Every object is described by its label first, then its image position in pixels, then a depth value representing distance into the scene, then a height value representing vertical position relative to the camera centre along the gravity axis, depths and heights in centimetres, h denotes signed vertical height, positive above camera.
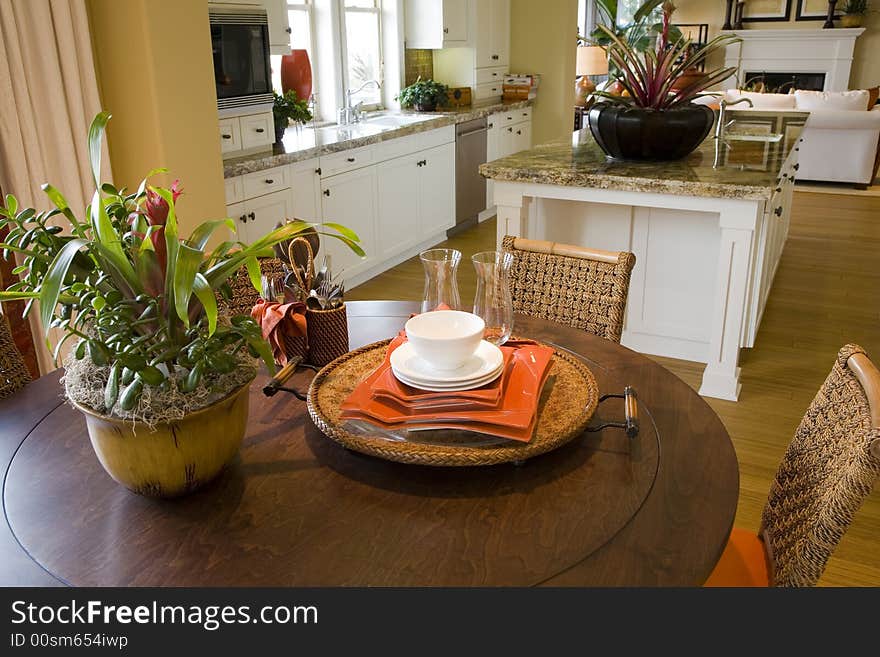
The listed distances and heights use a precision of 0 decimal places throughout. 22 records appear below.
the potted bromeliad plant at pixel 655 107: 310 -23
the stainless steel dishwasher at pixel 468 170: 565 -82
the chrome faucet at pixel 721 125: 380 -36
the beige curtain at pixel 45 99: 245 -13
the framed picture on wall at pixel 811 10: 1114 +48
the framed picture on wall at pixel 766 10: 1138 +49
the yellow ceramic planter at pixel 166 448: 113 -54
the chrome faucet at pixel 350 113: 505 -37
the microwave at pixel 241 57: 347 -1
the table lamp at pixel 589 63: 888 -15
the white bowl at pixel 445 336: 132 -46
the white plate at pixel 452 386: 134 -54
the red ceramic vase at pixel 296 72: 456 -10
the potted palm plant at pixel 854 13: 1055 +40
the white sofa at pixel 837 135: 695 -76
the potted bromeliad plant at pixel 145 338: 109 -38
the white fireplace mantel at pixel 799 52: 1066 -8
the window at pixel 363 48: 528 +3
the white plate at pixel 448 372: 134 -52
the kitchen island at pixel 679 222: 301 -71
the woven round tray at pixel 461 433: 124 -60
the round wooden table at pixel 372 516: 104 -64
